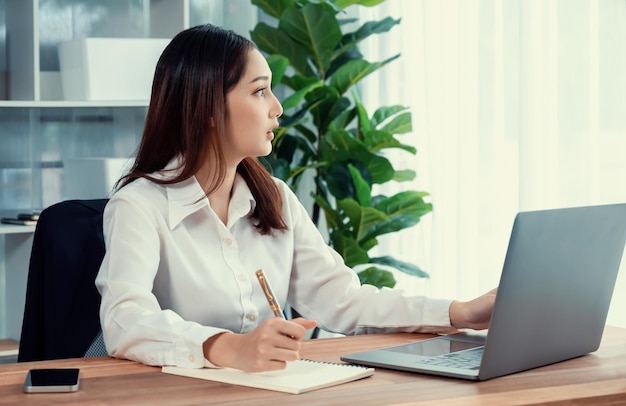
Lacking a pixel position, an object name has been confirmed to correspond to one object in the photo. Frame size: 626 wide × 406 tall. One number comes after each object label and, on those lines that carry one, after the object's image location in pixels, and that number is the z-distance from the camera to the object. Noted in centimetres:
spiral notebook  228
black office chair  282
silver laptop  228
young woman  271
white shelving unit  407
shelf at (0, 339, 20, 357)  391
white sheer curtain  363
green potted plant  418
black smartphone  226
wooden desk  221
